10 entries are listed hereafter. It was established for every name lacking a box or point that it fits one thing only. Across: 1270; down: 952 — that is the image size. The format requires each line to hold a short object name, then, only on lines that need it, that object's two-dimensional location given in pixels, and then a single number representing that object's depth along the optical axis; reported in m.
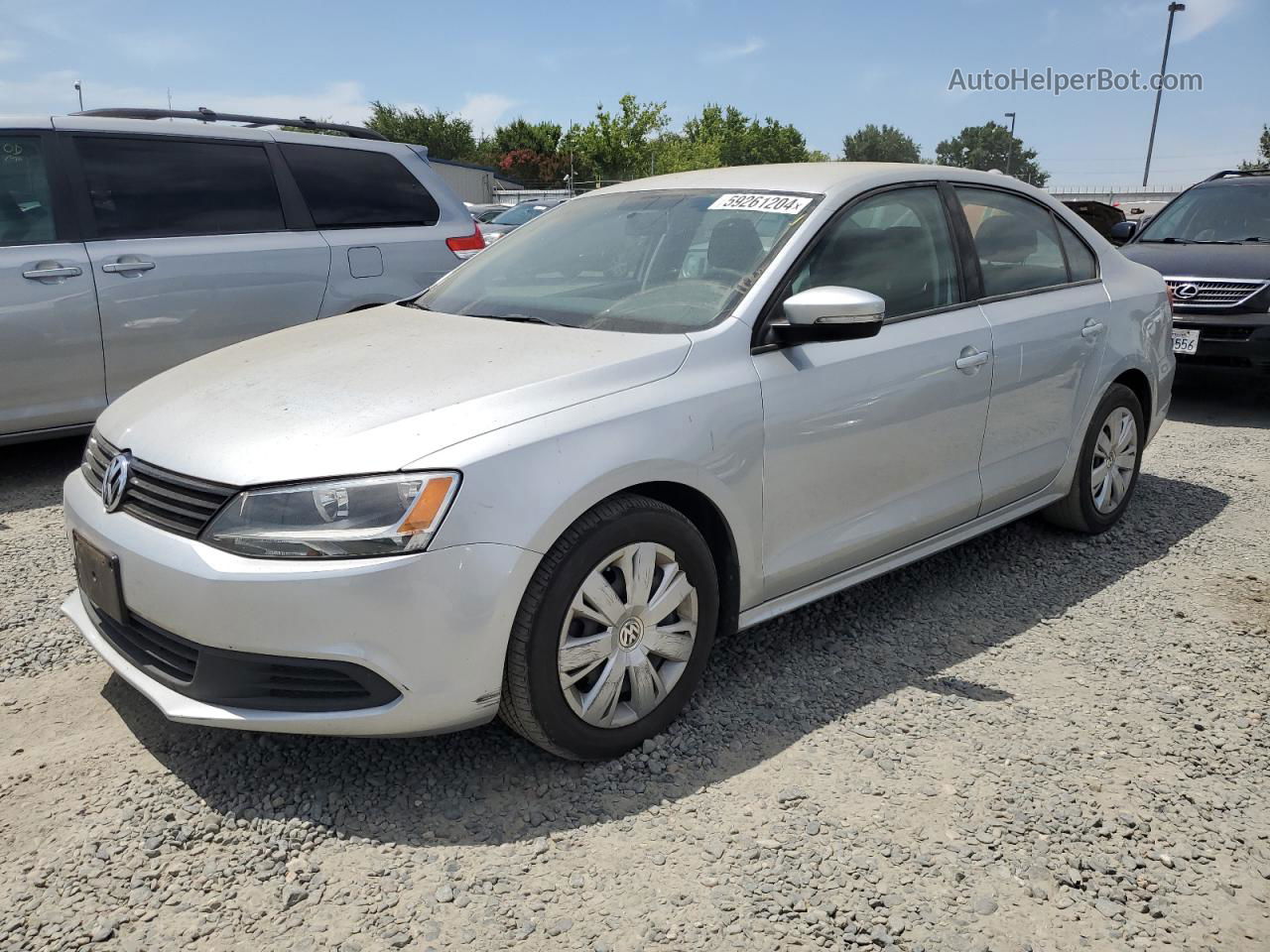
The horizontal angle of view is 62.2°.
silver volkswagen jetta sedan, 2.46
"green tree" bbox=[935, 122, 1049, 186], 134.75
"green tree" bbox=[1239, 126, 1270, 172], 70.44
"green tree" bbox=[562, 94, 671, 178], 59.88
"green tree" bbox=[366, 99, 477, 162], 77.81
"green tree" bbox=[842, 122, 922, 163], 133.00
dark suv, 7.61
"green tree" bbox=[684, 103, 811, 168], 90.25
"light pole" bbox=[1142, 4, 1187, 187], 43.50
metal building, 51.25
